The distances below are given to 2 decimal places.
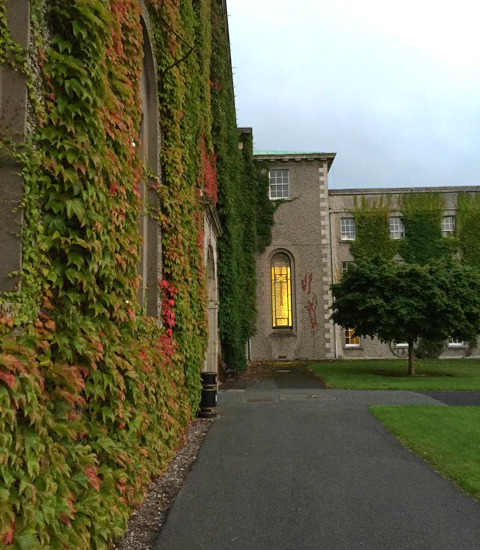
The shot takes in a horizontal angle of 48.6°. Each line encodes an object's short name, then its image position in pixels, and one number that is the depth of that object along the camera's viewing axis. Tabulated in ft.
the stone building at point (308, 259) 106.63
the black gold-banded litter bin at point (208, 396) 36.40
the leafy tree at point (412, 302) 70.03
